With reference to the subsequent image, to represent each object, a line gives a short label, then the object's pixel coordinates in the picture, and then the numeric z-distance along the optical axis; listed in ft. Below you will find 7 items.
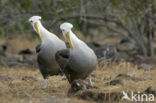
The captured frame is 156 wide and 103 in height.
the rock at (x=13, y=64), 63.16
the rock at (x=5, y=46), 97.94
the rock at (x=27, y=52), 84.36
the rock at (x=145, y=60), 60.91
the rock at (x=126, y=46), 85.87
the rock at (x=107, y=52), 59.36
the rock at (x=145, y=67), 53.57
